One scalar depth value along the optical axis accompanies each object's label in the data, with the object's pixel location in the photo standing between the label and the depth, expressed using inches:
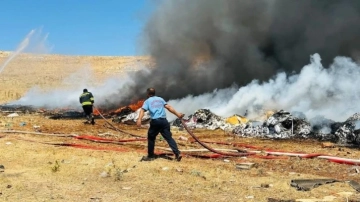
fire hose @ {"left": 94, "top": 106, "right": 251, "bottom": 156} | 355.8
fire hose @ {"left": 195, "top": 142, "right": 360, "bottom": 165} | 323.8
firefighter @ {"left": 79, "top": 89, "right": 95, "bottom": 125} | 600.7
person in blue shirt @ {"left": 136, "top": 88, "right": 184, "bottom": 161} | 324.2
